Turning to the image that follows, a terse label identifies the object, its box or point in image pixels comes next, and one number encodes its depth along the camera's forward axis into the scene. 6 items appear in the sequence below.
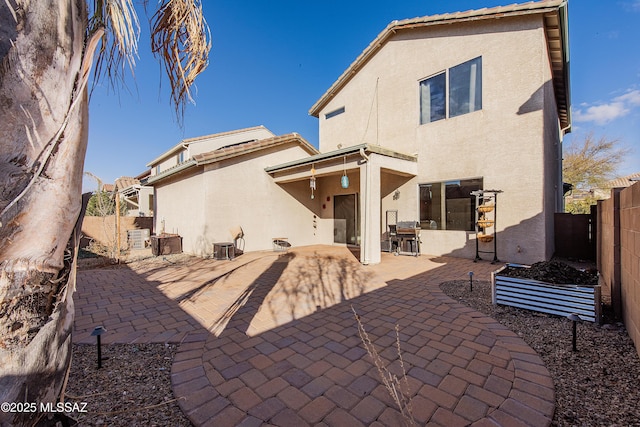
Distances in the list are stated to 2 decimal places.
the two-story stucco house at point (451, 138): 7.39
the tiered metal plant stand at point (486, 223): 7.71
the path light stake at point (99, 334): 2.73
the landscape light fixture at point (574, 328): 2.92
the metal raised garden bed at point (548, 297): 3.64
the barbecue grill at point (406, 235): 8.91
